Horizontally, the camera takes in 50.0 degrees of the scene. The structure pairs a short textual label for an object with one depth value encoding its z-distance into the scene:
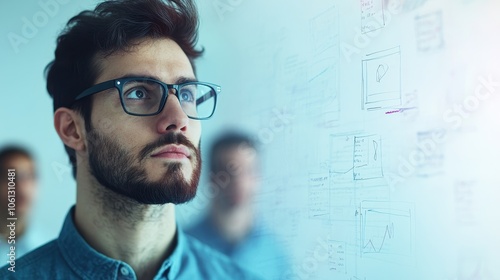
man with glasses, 1.19
